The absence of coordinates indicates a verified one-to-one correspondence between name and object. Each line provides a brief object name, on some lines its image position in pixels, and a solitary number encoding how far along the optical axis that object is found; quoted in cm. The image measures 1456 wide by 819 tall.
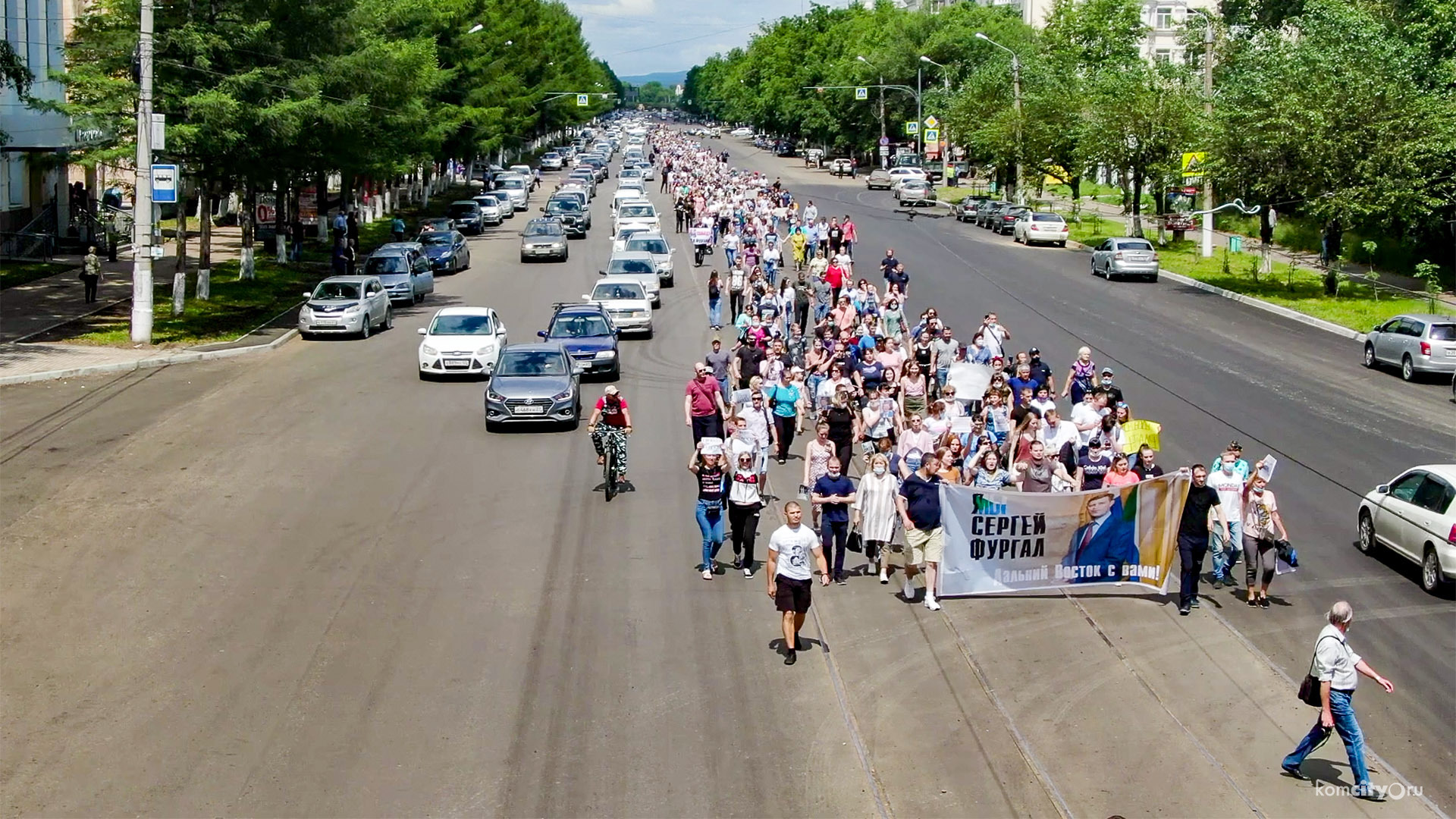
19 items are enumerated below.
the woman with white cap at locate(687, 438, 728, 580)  1512
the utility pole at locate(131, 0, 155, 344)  3102
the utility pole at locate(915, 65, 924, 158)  10038
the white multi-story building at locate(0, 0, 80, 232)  4241
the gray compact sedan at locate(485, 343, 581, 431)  2273
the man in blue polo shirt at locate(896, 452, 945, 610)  1470
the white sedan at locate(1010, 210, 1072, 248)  5719
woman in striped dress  1516
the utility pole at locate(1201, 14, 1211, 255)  4981
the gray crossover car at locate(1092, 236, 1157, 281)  4559
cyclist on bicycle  1839
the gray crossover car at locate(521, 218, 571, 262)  5072
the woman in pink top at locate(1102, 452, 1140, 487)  1563
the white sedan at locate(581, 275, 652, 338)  3353
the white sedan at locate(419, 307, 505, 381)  2766
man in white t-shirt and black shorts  1278
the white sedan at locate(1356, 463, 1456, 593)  1546
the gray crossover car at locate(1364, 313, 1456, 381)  2838
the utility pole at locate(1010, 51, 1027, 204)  6925
